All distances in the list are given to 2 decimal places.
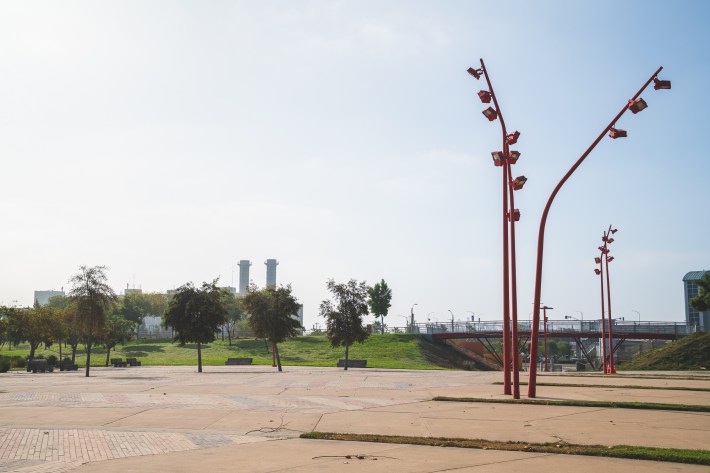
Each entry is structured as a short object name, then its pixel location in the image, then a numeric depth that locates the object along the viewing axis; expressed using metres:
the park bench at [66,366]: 47.25
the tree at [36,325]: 53.28
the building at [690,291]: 111.94
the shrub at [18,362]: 51.41
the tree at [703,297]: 60.55
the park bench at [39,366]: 43.59
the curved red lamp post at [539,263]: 17.77
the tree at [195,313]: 39.91
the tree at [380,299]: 94.56
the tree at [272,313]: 42.22
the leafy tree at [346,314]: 44.62
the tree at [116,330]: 58.64
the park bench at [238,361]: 53.34
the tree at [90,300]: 37.34
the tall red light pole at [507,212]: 18.95
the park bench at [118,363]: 52.80
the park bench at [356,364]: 47.75
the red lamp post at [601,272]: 43.53
